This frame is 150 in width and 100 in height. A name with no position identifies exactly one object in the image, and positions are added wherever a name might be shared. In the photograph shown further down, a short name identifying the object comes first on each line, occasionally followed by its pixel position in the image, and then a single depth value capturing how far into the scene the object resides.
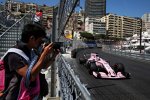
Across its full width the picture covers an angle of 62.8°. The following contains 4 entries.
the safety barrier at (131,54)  12.01
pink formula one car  5.73
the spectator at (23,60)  1.23
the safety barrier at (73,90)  1.14
